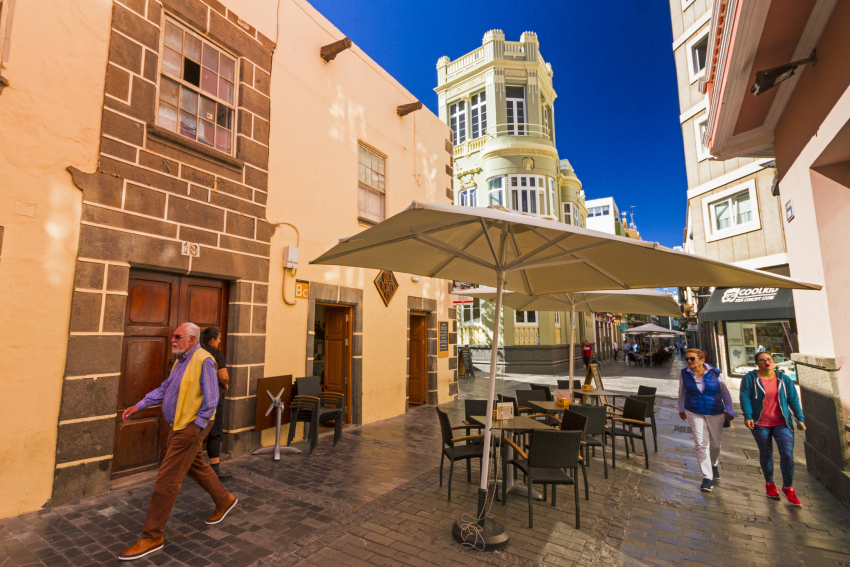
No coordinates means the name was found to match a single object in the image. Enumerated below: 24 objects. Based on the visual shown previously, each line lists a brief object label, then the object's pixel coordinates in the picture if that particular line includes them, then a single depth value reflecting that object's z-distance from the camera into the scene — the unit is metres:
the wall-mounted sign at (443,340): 11.16
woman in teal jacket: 4.64
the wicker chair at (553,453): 4.14
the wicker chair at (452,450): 4.67
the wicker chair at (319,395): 6.66
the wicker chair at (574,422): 4.71
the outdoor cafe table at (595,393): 7.45
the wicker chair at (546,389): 7.38
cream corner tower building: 20.50
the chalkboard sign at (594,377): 9.07
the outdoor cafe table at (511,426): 4.56
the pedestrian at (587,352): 21.72
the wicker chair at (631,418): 5.88
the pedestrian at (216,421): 5.00
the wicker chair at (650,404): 6.56
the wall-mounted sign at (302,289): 7.07
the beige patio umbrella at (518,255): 3.45
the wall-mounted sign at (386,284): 8.99
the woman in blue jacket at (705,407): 5.07
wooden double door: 4.95
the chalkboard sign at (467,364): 17.58
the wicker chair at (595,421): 5.55
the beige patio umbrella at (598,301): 7.63
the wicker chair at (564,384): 8.96
